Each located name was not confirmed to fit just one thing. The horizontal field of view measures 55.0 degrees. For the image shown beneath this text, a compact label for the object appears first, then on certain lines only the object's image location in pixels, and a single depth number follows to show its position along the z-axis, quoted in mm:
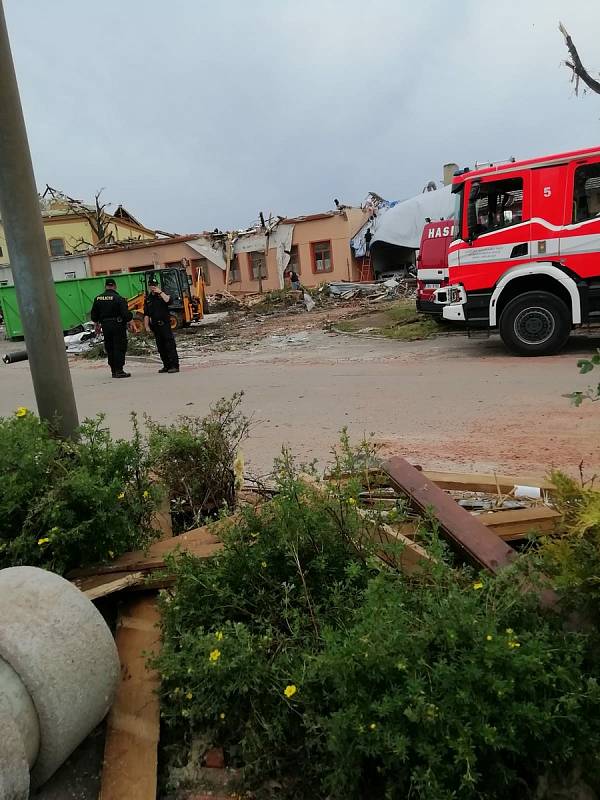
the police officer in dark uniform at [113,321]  11367
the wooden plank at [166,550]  2725
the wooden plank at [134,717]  2006
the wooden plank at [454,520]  2471
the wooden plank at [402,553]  2453
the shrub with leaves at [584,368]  2074
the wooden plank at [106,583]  2541
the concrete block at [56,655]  1910
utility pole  3229
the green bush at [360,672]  1698
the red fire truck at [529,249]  8820
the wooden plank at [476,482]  3555
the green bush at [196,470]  3348
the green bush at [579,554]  1896
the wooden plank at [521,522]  2824
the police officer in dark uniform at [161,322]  11461
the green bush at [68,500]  2574
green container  22000
